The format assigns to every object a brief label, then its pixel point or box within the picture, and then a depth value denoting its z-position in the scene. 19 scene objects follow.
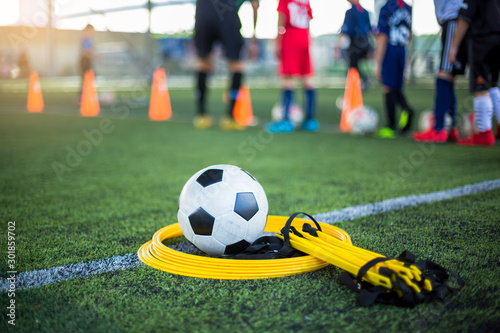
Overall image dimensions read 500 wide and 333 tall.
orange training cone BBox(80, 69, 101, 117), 10.10
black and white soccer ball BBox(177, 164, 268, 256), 1.85
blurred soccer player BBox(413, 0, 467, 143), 4.63
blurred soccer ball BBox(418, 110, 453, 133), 5.59
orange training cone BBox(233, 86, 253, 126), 8.33
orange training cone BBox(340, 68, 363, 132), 7.30
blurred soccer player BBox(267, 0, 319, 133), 6.69
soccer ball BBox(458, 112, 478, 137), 5.46
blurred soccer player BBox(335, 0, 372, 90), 8.00
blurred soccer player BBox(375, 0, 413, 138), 5.80
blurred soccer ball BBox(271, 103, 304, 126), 7.56
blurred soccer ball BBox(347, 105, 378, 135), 6.33
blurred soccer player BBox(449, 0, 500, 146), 3.96
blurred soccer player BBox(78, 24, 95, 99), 12.52
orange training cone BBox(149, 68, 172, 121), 9.45
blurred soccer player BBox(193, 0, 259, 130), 6.57
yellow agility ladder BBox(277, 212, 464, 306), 1.44
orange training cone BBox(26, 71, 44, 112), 10.80
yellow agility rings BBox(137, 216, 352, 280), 1.69
